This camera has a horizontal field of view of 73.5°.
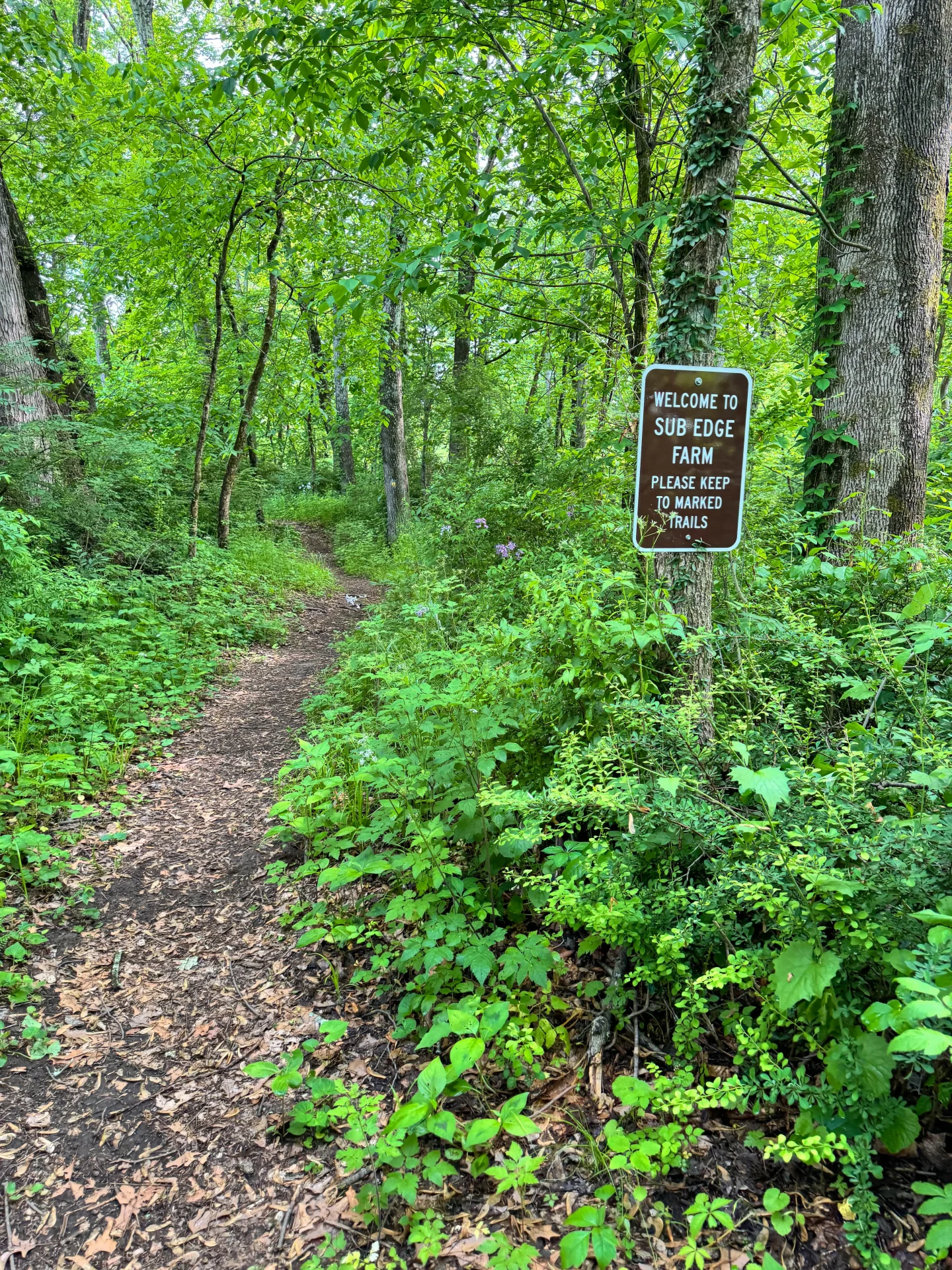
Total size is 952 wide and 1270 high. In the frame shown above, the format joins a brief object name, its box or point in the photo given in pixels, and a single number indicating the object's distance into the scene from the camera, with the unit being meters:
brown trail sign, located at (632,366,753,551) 2.58
